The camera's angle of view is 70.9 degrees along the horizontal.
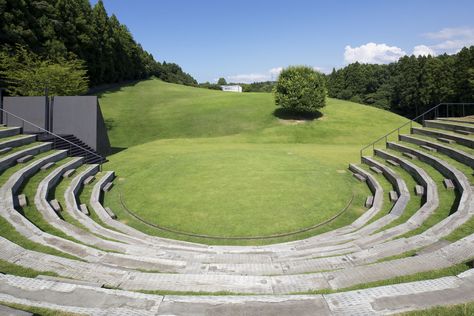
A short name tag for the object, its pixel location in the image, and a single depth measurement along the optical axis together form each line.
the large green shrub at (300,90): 41.28
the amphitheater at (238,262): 4.52
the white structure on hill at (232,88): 144.95
